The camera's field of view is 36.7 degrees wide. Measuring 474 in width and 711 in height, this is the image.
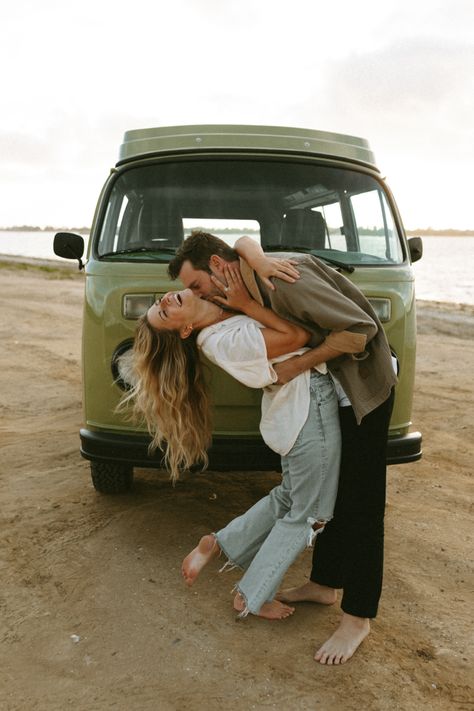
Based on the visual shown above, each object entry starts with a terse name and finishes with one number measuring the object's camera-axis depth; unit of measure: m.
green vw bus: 3.81
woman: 2.82
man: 2.72
